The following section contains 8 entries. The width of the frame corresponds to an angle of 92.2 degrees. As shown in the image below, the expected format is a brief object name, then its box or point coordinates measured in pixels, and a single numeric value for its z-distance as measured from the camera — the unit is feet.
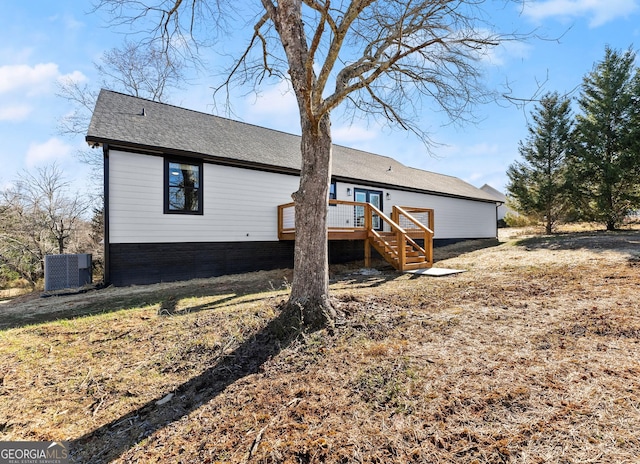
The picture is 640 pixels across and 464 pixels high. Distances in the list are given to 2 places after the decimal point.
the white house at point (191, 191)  24.25
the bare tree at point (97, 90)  47.19
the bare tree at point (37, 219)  37.58
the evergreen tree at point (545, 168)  54.24
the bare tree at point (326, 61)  12.30
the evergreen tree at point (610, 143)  48.11
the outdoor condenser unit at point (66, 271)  23.85
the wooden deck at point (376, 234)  27.86
